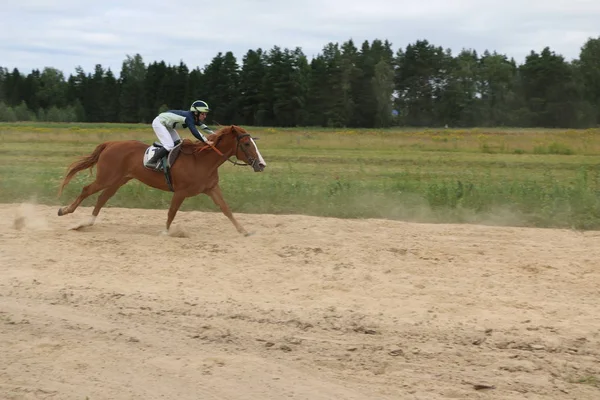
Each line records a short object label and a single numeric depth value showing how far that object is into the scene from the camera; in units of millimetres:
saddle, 13227
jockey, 13117
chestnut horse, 13133
